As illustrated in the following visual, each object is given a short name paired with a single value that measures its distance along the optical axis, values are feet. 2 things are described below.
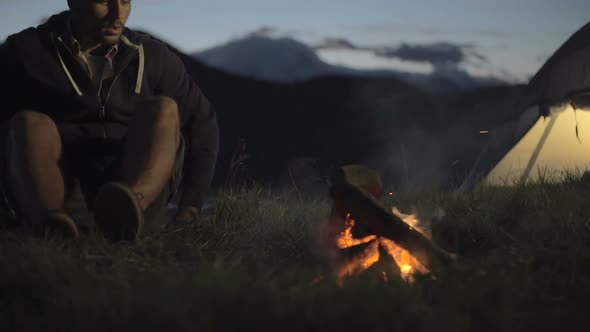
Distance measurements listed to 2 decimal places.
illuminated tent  19.99
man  11.17
